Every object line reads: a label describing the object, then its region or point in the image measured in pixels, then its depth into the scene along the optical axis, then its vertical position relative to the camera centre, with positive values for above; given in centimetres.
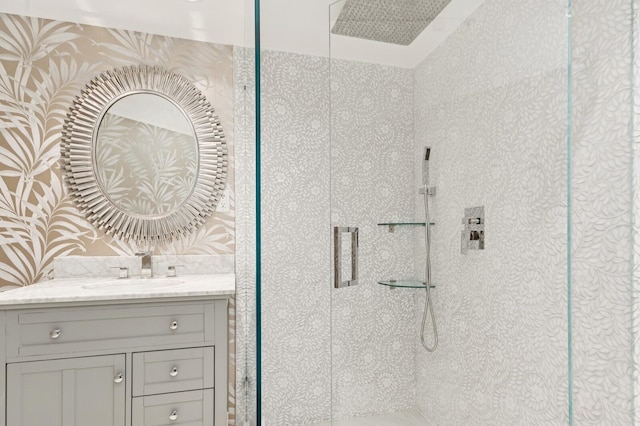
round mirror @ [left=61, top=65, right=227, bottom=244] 195 +29
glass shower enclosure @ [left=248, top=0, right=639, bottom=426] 73 +1
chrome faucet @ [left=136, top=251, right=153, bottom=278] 195 -29
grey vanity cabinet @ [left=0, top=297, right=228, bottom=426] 146 -61
